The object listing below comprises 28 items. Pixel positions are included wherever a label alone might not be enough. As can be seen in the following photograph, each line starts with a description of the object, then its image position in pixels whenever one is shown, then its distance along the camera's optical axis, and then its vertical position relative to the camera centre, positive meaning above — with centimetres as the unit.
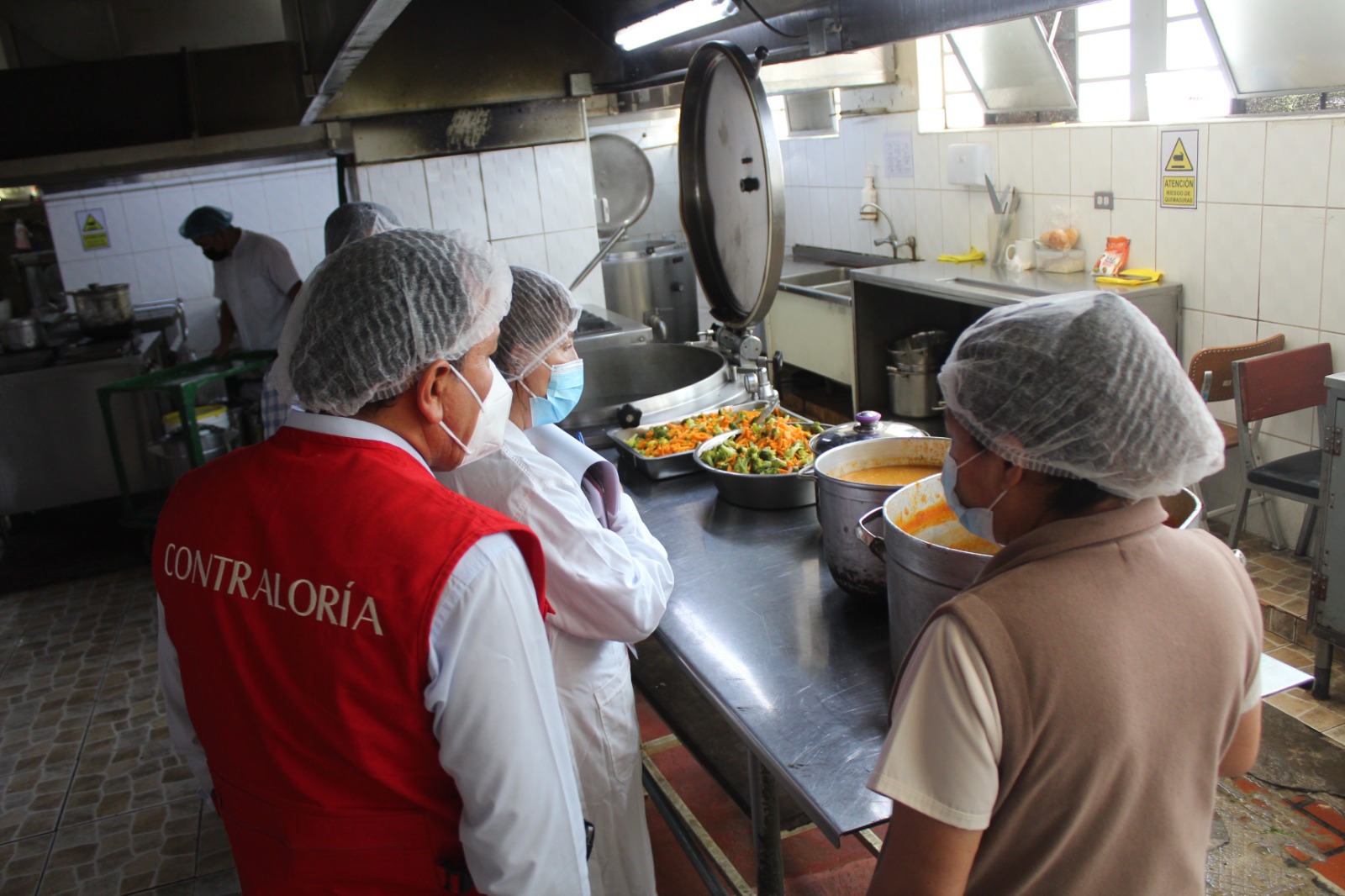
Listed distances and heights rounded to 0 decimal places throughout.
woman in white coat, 162 -60
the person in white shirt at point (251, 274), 498 -15
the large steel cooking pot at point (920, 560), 135 -54
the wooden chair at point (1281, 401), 338 -88
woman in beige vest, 91 -45
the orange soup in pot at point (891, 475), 198 -58
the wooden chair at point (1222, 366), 371 -78
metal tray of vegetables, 267 -64
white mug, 489 -40
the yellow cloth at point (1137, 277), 433 -50
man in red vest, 106 -42
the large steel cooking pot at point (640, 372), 338 -57
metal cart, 445 -59
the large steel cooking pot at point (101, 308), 547 -27
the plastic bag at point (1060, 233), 472 -30
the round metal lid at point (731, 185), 196 +3
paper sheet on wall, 584 +18
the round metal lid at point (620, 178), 656 +20
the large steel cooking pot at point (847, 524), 177 -61
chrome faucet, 598 -33
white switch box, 519 +8
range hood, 346 +54
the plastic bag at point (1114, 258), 446 -42
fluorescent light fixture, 214 +46
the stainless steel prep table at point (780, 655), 142 -79
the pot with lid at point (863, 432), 212 -52
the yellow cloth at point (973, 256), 536 -42
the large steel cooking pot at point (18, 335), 531 -36
